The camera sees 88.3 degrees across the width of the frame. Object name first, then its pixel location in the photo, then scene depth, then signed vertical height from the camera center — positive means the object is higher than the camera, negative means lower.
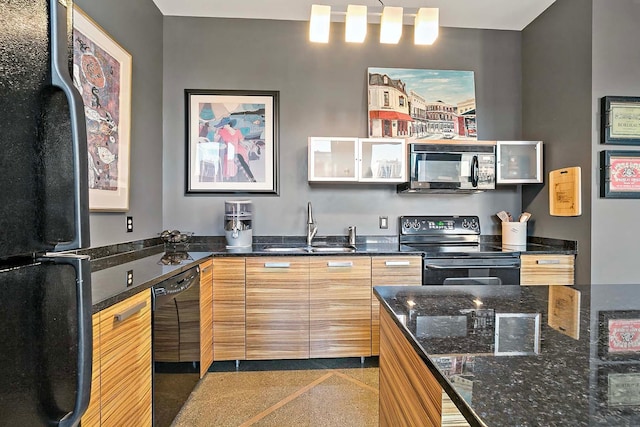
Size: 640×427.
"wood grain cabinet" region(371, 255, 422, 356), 2.52 -0.50
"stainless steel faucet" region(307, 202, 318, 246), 2.93 -0.17
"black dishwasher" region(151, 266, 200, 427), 1.54 -0.69
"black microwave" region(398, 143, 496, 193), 2.79 +0.37
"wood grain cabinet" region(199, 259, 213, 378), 2.22 -0.75
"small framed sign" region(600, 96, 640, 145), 2.33 +0.64
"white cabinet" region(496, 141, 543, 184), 2.86 +0.41
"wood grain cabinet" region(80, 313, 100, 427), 1.08 -0.59
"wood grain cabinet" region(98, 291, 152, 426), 1.17 -0.61
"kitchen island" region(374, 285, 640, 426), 0.52 -0.31
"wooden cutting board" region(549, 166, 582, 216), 2.45 +0.14
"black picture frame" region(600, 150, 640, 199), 2.32 +0.24
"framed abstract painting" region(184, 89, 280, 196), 2.95 +0.59
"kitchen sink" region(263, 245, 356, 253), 2.59 -0.34
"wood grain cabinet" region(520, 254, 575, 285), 2.53 -0.46
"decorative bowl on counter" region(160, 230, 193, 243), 2.67 -0.23
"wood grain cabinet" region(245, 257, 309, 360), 2.47 -0.75
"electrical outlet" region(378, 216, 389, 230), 3.09 -0.12
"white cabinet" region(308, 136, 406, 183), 2.81 +0.42
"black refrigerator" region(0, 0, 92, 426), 0.49 -0.03
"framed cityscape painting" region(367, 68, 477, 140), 3.02 +0.98
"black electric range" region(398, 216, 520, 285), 2.51 -0.44
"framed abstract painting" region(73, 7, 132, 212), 1.79 +0.62
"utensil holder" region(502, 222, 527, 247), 2.91 -0.21
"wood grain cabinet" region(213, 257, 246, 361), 2.46 -0.73
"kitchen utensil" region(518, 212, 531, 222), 2.92 -0.06
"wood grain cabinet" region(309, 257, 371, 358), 2.50 -0.75
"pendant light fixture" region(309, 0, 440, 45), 1.92 +1.10
